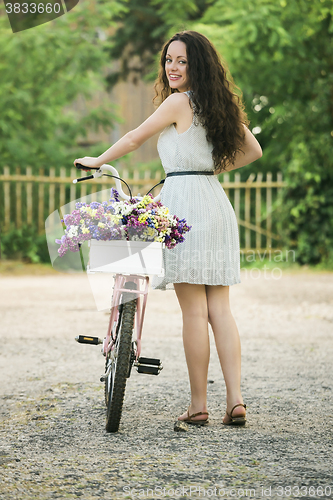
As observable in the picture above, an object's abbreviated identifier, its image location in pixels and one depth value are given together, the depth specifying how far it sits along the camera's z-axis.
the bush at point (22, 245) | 25.52
